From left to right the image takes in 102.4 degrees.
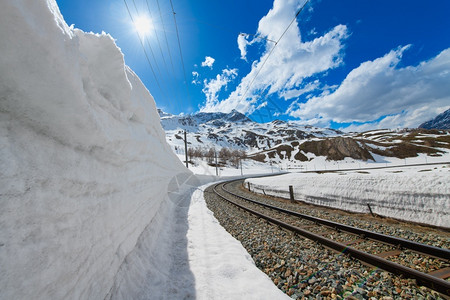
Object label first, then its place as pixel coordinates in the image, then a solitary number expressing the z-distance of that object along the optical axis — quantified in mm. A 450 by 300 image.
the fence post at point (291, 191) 12203
